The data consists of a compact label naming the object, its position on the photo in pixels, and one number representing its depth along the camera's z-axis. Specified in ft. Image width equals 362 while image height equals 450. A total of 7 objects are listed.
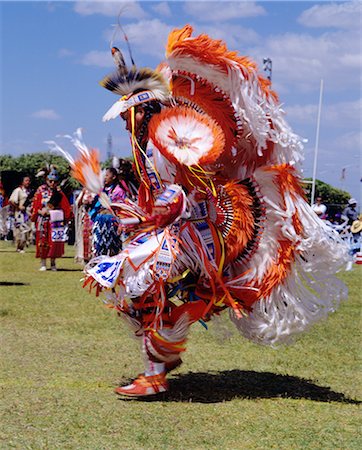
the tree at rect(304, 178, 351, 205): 127.99
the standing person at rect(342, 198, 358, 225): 55.16
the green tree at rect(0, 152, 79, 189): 109.09
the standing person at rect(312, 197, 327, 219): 53.25
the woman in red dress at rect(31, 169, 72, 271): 39.06
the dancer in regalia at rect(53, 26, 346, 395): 13.75
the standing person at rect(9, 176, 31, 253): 49.83
